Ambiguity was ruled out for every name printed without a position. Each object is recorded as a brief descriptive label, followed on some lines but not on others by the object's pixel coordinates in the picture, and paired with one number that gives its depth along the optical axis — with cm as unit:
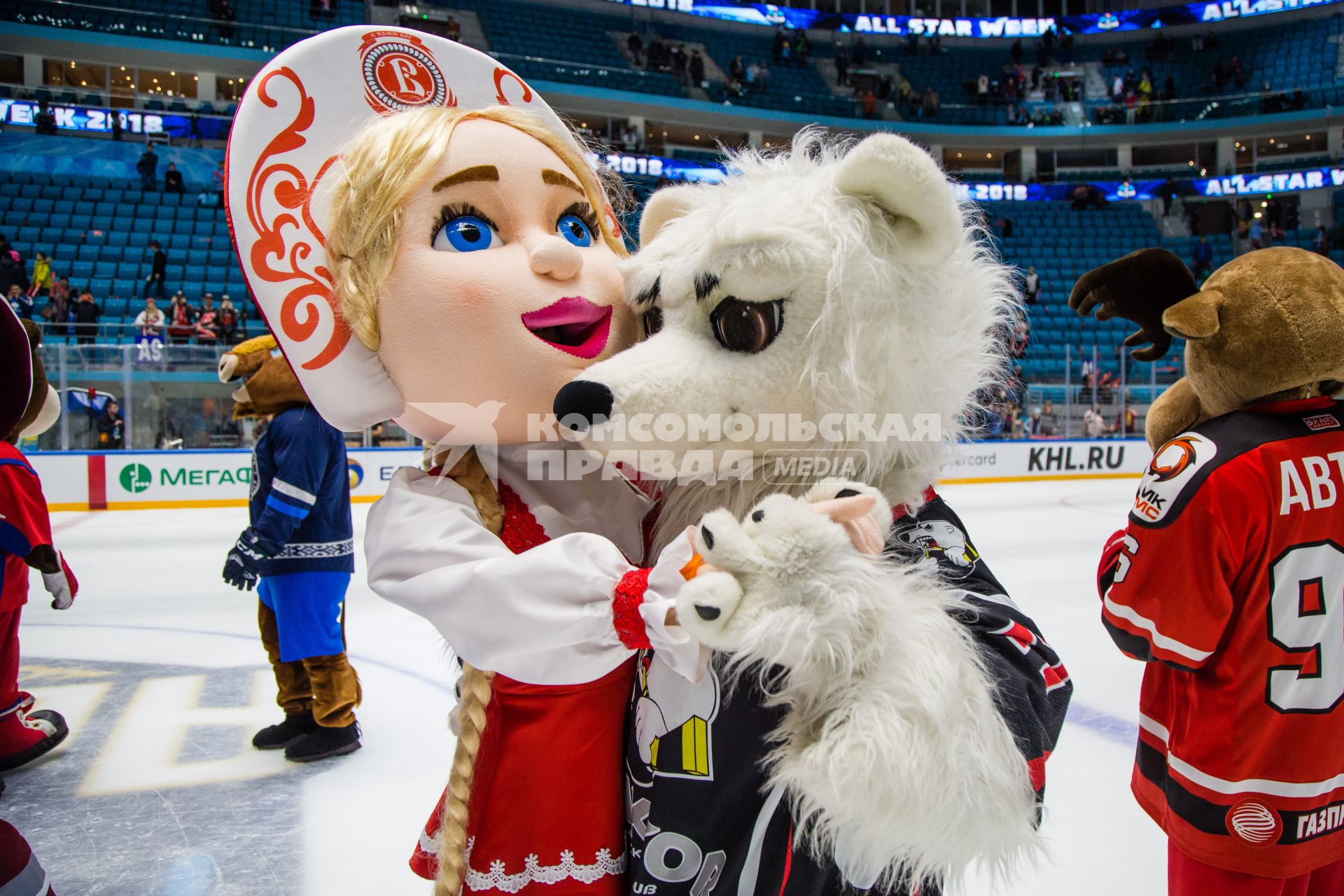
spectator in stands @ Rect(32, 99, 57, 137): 1295
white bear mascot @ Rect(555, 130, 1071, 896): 67
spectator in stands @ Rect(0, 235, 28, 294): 958
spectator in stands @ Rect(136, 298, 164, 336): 905
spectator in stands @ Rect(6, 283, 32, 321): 900
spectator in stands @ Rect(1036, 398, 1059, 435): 1041
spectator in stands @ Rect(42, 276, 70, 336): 964
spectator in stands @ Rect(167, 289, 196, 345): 976
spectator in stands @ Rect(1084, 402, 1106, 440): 1039
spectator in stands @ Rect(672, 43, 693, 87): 1914
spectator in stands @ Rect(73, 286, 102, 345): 956
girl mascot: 94
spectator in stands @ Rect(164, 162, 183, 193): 1314
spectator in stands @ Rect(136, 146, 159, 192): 1307
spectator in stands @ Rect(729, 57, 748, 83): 1970
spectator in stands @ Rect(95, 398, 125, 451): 724
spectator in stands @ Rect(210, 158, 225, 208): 1290
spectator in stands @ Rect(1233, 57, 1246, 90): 2025
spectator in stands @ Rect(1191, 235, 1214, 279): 1712
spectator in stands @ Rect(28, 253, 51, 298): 1012
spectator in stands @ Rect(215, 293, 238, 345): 889
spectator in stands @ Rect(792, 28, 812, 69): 2123
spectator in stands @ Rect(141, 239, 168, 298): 1109
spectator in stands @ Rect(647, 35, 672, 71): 1908
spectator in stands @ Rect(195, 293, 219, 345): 846
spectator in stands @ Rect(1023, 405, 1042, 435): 1042
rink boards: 712
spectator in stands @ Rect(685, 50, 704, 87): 1902
